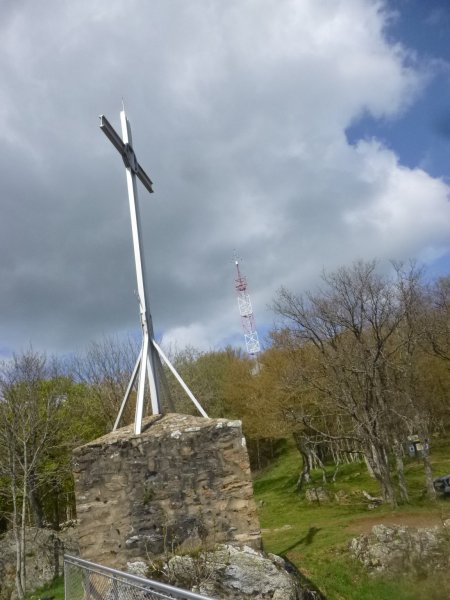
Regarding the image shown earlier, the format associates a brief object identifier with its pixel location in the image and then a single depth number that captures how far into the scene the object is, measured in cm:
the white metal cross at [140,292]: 893
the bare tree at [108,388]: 2038
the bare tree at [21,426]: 1217
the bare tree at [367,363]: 1745
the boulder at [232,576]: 668
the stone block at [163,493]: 724
